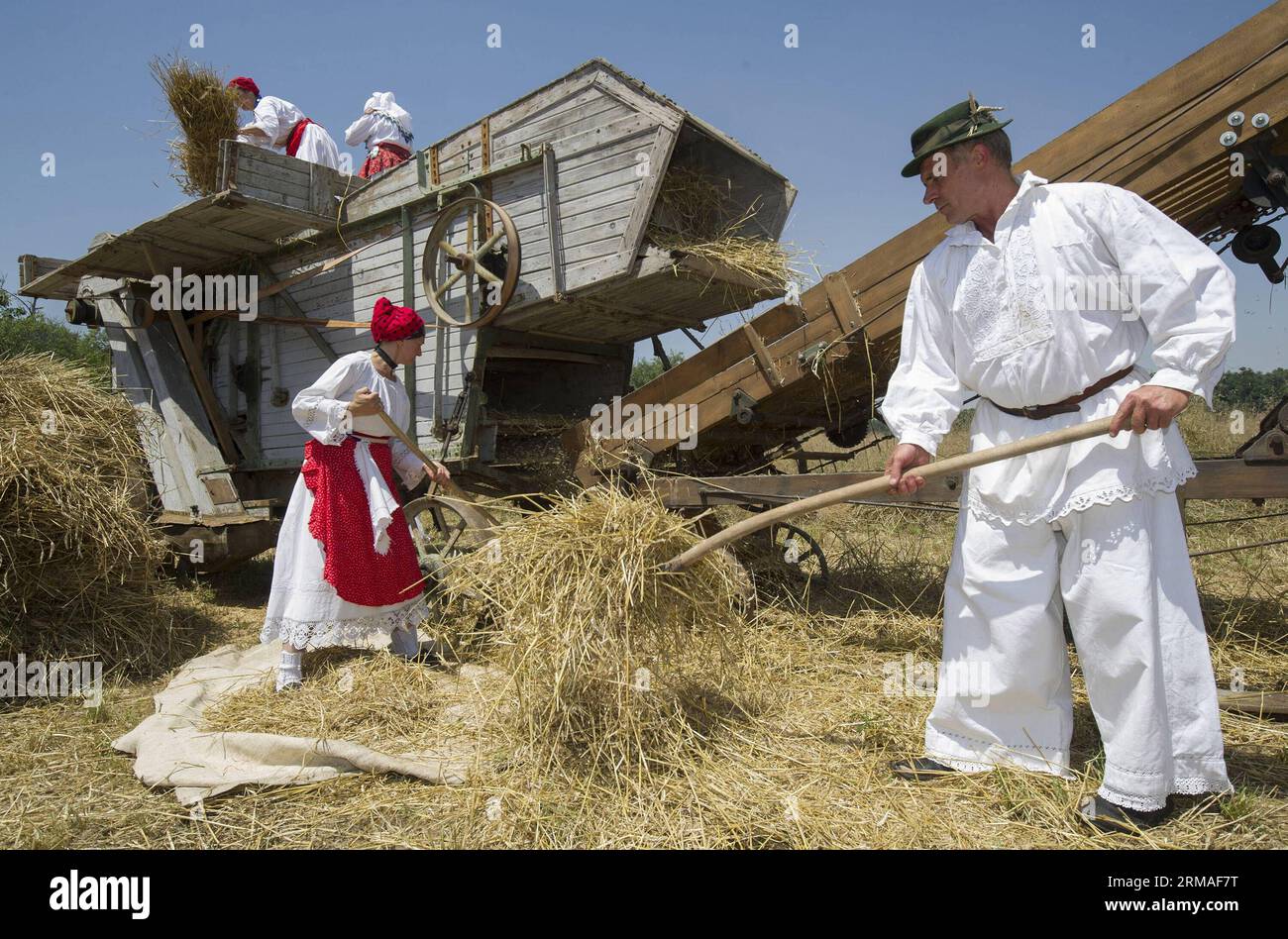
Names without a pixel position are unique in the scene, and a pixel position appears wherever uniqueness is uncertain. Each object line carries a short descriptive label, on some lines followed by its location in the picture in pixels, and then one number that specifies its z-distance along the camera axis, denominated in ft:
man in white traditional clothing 7.09
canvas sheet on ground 9.00
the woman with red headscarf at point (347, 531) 12.51
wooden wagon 13.94
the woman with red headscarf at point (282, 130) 20.63
